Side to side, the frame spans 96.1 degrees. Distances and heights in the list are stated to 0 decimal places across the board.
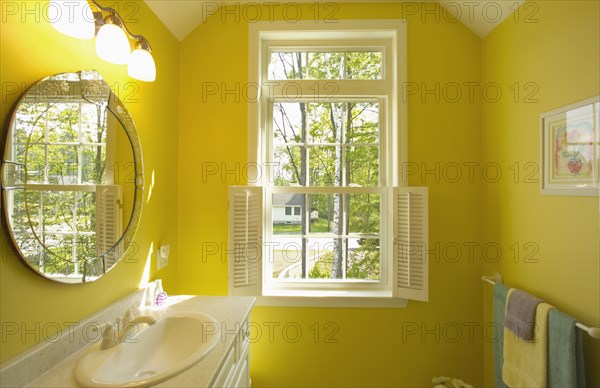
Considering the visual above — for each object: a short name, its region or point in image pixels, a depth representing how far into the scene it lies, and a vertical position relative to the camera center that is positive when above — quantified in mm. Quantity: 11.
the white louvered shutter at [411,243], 1481 -232
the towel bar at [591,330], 902 -433
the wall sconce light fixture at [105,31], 795 +553
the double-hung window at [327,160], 1654 +254
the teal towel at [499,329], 1341 -638
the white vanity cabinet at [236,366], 940 -670
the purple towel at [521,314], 1120 -485
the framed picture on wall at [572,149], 987 +214
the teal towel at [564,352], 964 -552
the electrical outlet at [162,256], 1408 -301
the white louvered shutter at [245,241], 1489 -228
